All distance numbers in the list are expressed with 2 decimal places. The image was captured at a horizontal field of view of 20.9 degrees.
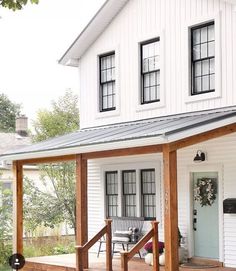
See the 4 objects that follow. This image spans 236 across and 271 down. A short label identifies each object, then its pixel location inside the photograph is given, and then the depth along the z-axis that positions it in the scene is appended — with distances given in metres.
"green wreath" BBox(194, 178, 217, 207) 13.78
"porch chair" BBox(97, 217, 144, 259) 14.94
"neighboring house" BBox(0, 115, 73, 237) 23.84
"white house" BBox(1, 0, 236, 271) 12.05
